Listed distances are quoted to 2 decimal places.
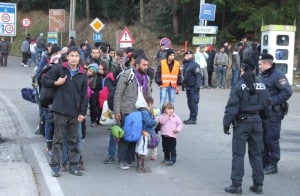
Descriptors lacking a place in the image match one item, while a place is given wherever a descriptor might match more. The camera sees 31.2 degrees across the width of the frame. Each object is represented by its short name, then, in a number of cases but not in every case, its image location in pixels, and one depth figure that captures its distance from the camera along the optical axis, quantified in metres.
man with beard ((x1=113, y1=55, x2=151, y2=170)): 8.52
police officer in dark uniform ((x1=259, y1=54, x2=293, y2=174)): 8.44
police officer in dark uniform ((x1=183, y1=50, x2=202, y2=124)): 13.45
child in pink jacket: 9.02
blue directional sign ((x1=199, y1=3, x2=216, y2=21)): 23.73
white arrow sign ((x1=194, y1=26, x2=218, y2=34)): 22.69
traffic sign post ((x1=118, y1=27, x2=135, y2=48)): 19.95
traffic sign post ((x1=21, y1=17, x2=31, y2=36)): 39.56
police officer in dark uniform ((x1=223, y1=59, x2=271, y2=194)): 7.27
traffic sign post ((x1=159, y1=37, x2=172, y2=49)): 22.97
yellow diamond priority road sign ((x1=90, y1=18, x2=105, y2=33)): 28.16
